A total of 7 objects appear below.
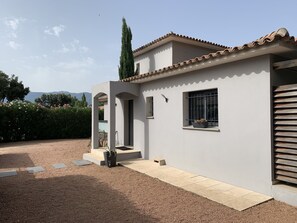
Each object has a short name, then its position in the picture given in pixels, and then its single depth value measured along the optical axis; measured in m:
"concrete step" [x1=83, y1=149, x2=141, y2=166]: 11.27
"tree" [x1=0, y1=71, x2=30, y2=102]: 50.17
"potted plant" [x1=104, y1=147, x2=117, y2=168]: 10.22
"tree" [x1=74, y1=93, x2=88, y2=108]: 34.90
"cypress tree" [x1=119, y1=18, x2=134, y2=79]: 15.94
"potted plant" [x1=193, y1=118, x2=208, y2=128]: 8.23
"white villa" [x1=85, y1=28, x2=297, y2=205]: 5.88
